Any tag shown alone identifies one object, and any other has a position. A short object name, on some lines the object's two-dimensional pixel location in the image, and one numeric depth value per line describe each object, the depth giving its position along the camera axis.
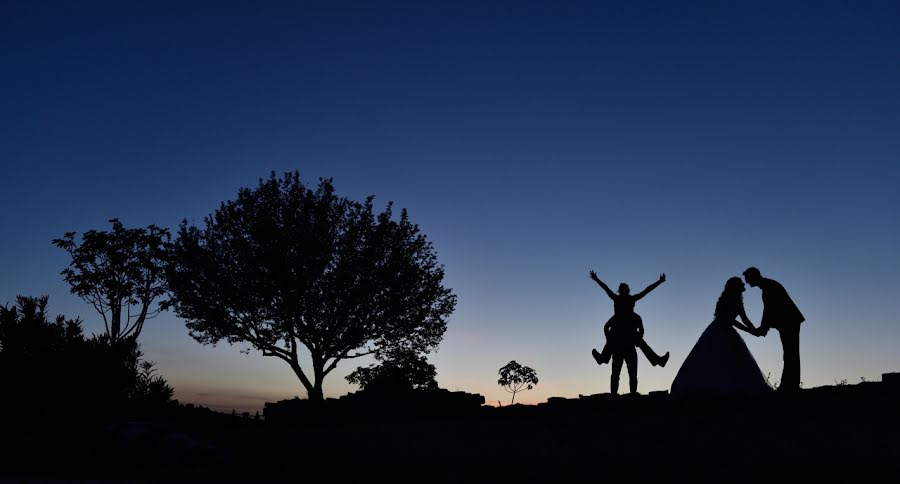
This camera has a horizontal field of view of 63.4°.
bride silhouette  13.36
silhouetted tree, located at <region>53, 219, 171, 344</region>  36.03
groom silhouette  12.94
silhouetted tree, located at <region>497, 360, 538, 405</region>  41.09
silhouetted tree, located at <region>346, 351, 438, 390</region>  32.94
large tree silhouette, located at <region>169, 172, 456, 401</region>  30.47
